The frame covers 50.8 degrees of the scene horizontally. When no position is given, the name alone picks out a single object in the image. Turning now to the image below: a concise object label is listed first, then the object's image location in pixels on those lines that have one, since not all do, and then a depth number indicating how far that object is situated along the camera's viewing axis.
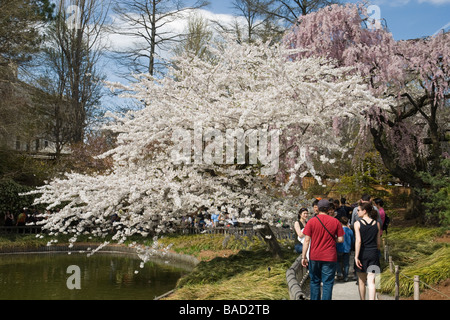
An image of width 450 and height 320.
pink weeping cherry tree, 16.80
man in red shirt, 6.43
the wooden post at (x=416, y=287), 6.22
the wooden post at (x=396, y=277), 7.16
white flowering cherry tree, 10.10
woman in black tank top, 6.77
